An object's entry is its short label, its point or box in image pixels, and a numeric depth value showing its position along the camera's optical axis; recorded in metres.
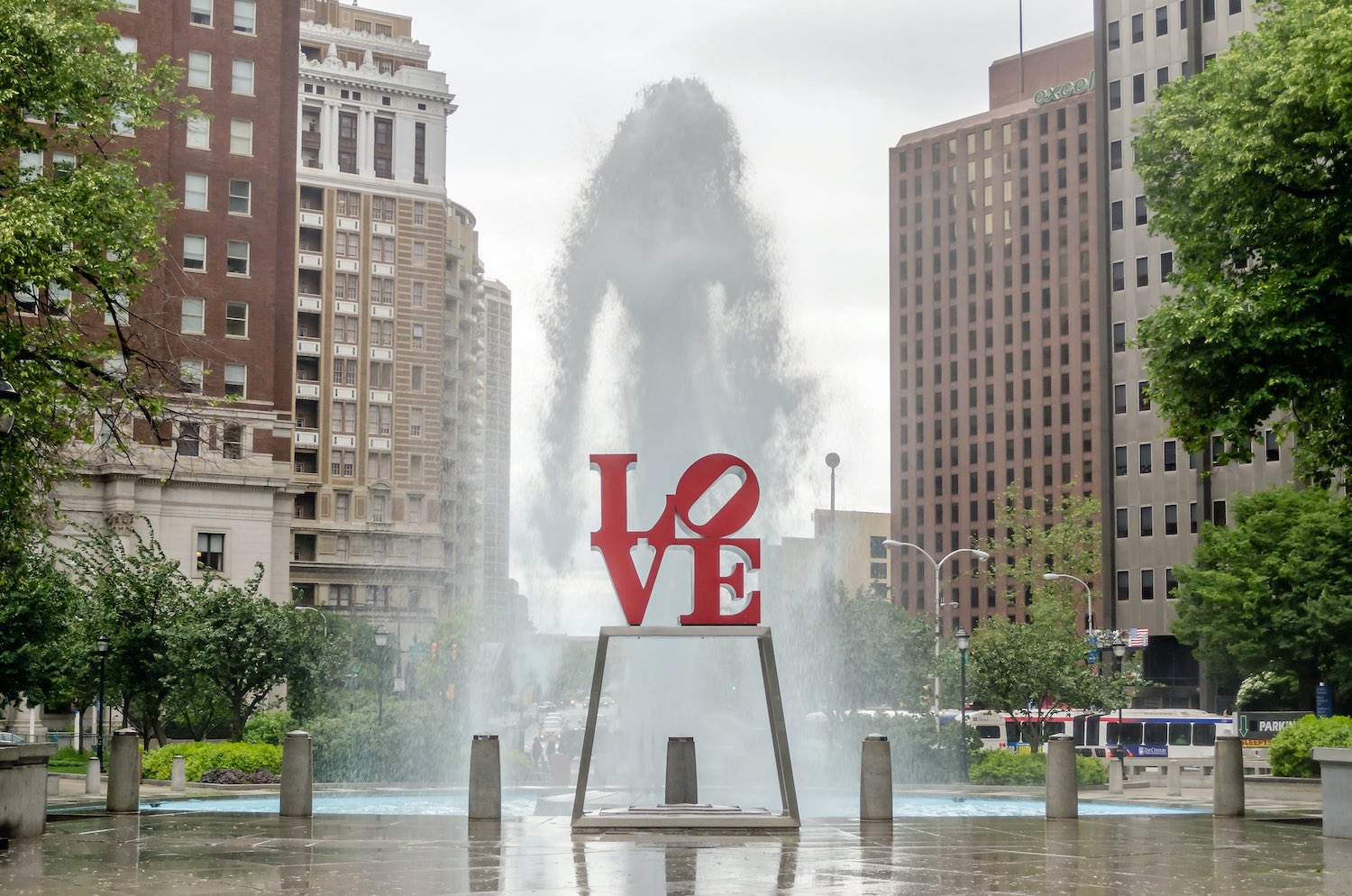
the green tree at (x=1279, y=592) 73.75
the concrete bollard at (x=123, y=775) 26.59
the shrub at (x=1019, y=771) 48.47
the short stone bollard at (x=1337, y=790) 22.05
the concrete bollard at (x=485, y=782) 24.00
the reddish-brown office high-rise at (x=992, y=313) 168.38
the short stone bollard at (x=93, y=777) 41.88
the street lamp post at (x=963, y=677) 48.97
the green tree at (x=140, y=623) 46.91
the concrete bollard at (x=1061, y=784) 25.42
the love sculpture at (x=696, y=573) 22.38
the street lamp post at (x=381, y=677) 46.16
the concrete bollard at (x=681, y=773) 24.88
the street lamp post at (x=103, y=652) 44.22
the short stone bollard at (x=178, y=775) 40.41
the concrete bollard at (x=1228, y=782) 26.23
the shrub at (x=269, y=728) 50.34
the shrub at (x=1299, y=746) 40.84
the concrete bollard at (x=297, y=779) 25.31
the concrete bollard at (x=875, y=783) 24.31
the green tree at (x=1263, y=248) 26.89
